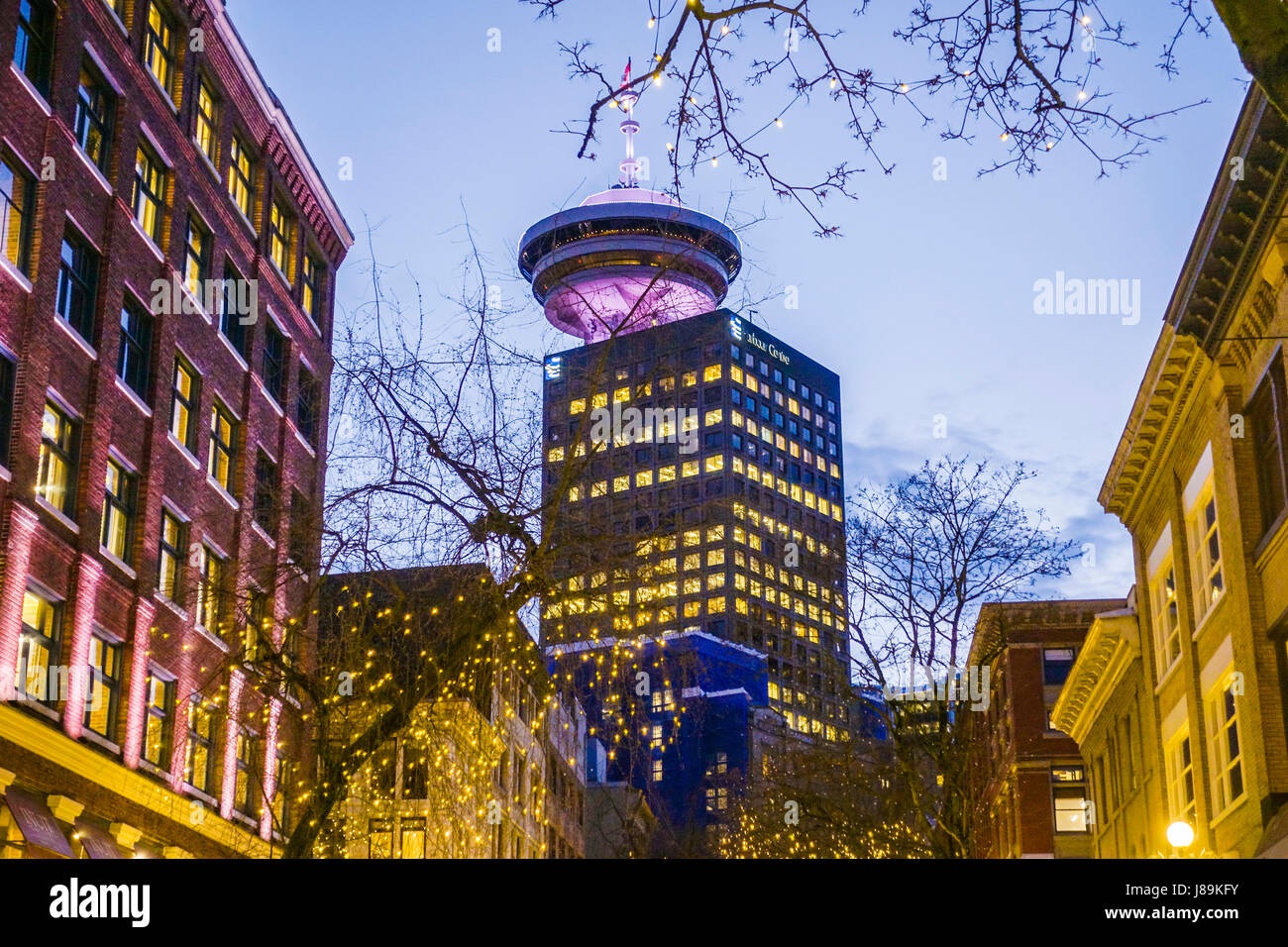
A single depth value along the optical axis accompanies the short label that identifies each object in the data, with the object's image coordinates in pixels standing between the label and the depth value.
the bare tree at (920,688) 31.50
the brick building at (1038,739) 54.91
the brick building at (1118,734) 35.47
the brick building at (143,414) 27.61
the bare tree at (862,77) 10.77
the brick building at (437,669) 19.14
